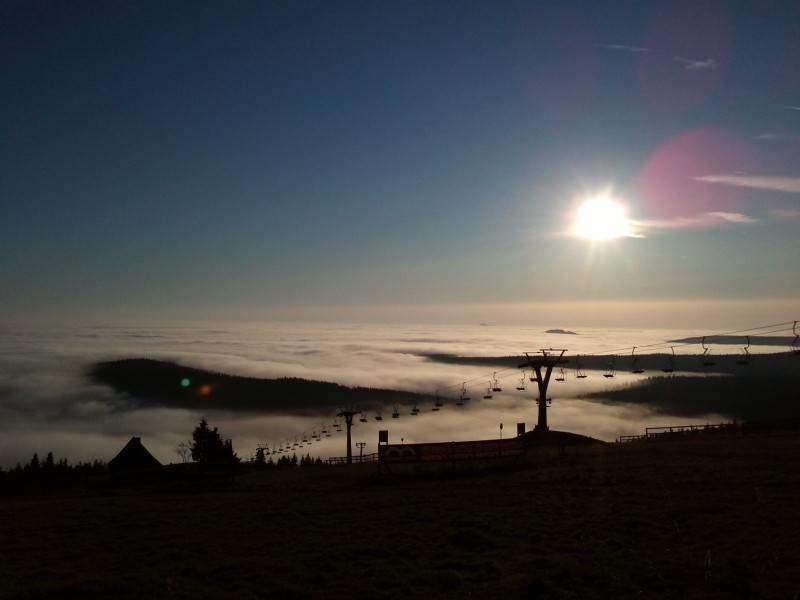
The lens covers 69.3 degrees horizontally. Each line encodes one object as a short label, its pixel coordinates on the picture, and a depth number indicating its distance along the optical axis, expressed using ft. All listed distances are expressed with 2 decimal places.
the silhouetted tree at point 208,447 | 260.42
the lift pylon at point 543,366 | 210.59
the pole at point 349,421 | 217.15
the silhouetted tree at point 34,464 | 375.92
